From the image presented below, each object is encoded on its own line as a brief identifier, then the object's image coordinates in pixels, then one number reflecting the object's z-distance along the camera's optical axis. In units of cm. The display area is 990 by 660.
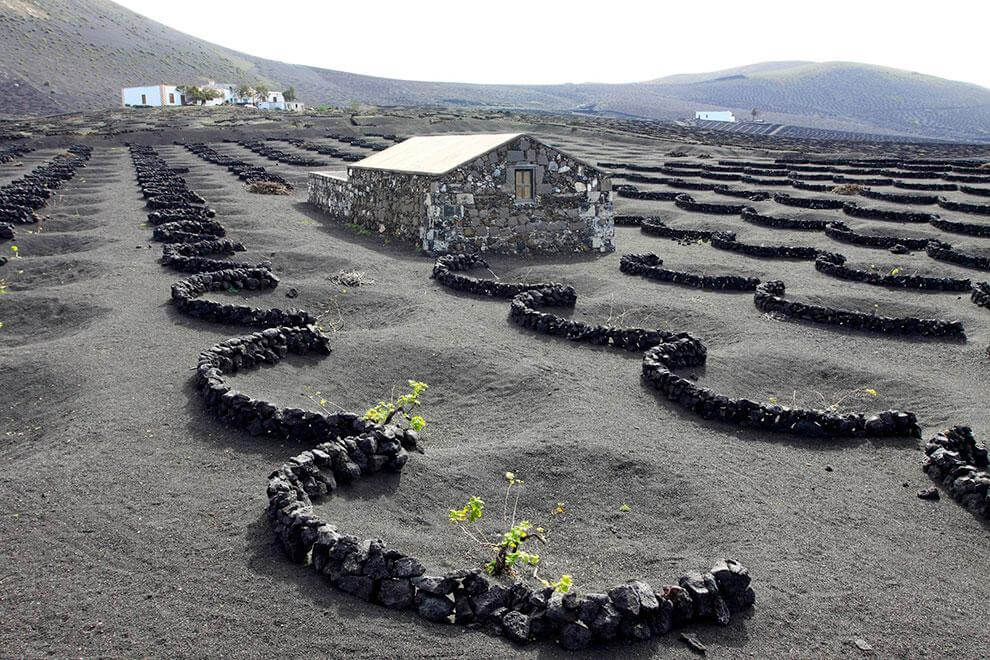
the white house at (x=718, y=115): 16888
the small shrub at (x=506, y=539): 796
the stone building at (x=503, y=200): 2458
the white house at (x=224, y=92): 14012
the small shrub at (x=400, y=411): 1105
